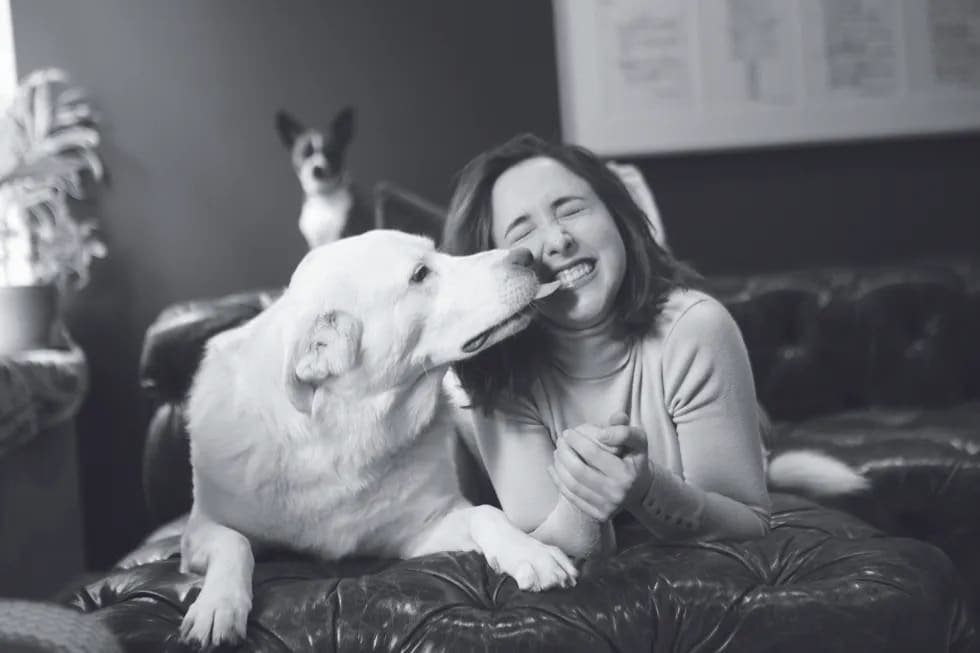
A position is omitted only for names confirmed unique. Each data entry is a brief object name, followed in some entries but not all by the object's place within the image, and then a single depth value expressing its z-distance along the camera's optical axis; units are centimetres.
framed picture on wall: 335
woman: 112
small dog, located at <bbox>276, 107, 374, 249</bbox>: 303
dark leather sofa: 86
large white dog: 112
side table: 230
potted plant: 266
